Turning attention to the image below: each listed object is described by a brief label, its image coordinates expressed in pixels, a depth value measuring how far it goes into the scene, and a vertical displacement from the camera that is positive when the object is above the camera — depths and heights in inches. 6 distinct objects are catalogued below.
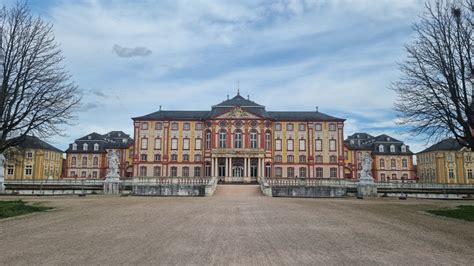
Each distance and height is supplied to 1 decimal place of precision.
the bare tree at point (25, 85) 745.0 +171.0
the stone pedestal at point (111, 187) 1429.6 -24.7
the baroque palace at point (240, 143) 2647.6 +246.2
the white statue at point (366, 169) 1417.2 +39.4
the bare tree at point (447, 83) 733.3 +181.9
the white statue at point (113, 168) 1438.2 +41.1
